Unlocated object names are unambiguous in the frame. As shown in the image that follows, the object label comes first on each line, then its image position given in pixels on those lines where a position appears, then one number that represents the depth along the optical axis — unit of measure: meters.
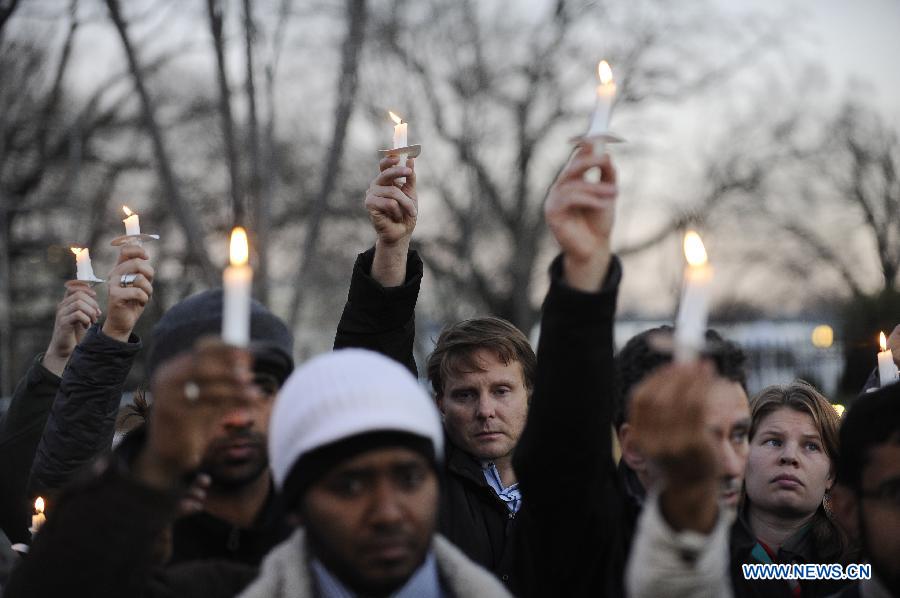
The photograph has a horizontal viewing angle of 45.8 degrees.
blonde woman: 3.63
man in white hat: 1.79
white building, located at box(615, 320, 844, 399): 20.41
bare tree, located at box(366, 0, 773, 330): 17.28
